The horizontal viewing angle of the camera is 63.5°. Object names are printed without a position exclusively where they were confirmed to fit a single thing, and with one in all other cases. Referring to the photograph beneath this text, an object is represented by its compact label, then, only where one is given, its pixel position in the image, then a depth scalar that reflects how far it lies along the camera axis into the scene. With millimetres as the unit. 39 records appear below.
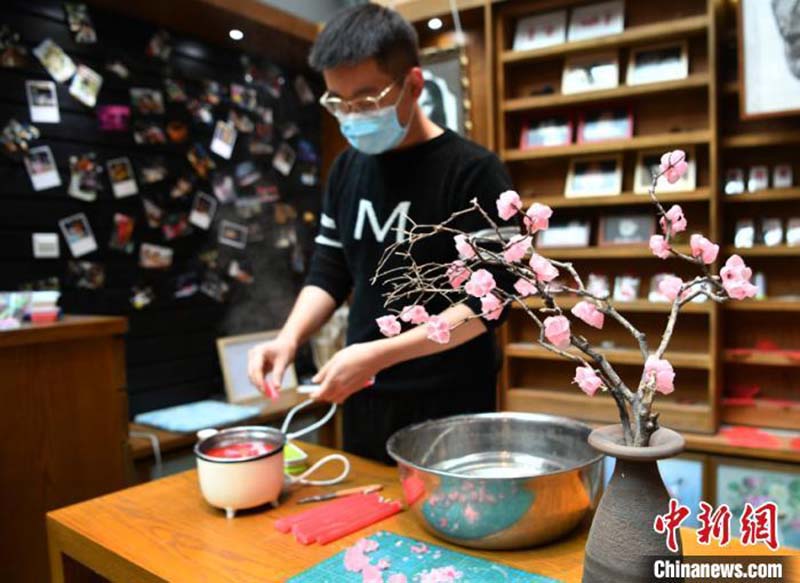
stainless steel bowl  925
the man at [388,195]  1429
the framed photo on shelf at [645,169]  2824
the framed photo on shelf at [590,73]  2840
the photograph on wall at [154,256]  2812
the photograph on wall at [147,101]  2779
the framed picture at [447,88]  3145
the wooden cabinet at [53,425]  1862
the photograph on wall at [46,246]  2445
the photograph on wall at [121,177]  2695
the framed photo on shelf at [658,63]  2695
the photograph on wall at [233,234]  3162
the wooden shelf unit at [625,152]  2623
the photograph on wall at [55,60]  2467
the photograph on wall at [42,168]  2434
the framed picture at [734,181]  2652
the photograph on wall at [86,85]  2566
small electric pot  1116
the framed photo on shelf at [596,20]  2811
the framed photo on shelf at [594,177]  2879
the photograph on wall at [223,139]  3121
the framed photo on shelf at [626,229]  2859
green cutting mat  897
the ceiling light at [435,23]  3154
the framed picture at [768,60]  2346
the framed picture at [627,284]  2867
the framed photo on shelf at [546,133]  3001
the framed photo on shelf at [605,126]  2855
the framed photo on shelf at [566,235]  2977
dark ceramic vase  702
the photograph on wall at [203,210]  3021
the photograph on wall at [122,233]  2707
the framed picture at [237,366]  3041
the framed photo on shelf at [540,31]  2957
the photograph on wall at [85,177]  2564
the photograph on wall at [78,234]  2547
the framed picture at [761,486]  2447
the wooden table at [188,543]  951
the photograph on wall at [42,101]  2436
